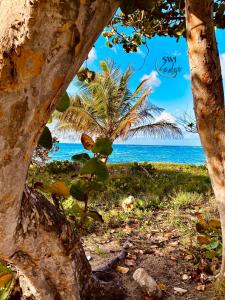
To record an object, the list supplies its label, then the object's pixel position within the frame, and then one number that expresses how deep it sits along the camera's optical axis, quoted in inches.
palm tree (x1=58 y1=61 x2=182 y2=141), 332.9
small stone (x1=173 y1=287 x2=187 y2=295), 65.2
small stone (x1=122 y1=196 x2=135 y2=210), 140.5
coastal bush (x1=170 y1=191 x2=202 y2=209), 145.0
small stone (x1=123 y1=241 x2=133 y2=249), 89.9
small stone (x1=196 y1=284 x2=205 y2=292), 65.7
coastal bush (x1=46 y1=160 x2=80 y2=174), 299.8
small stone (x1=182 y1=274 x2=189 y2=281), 70.8
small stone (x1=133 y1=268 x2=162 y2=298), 62.1
